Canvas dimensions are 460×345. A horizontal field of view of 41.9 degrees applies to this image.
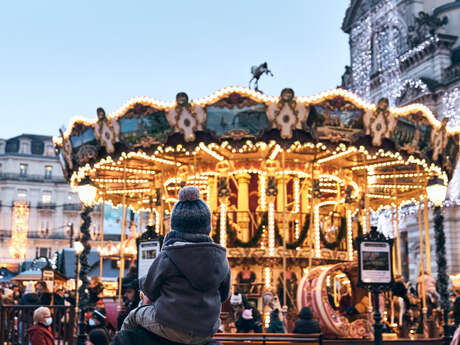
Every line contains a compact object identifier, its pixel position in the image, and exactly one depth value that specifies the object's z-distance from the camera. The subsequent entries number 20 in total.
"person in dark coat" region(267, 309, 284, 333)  12.22
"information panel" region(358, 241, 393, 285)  10.72
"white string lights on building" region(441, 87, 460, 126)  37.28
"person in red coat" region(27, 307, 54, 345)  8.00
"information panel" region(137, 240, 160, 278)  10.34
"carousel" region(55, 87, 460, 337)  14.55
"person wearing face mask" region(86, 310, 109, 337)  8.80
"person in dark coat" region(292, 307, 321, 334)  10.98
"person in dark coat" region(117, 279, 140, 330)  7.75
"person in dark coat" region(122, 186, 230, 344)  3.44
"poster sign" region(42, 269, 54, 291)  20.31
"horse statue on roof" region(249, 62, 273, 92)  17.36
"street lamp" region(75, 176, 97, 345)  15.37
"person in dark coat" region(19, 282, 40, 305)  12.17
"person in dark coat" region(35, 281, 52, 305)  13.31
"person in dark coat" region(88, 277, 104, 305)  14.12
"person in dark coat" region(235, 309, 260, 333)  12.17
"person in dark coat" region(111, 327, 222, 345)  3.51
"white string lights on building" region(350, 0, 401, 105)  43.22
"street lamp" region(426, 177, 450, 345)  14.39
